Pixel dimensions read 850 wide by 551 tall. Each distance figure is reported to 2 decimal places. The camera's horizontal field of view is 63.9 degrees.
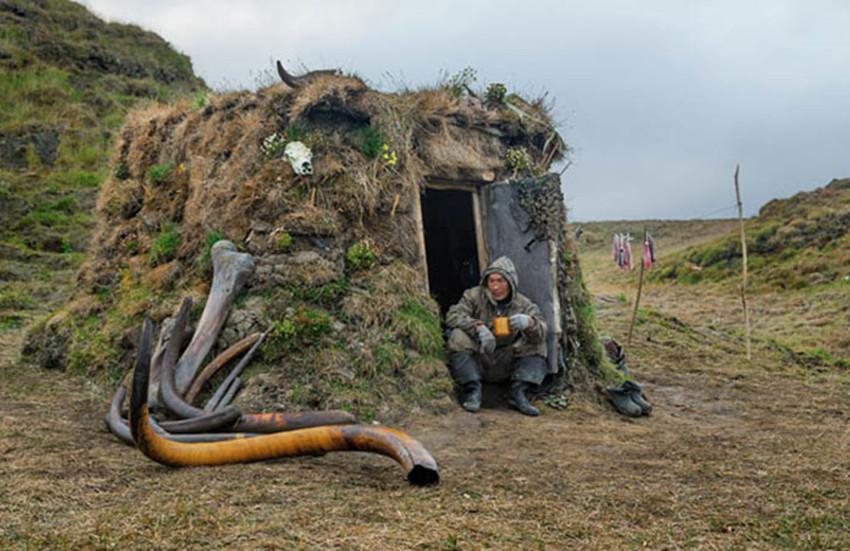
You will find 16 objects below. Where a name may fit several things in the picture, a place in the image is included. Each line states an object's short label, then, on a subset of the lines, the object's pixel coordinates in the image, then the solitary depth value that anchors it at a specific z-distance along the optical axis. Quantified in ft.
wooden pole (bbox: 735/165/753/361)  39.75
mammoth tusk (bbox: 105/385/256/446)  14.47
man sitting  21.36
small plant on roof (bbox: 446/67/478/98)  25.71
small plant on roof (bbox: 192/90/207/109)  26.55
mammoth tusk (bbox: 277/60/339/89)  22.31
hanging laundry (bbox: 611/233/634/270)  37.88
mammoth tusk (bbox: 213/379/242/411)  17.62
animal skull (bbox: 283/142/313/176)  21.38
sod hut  19.53
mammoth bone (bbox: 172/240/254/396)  18.67
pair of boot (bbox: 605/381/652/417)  23.17
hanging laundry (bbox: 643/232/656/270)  37.76
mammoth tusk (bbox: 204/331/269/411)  17.67
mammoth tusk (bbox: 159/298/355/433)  15.42
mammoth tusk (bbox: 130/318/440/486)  12.45
